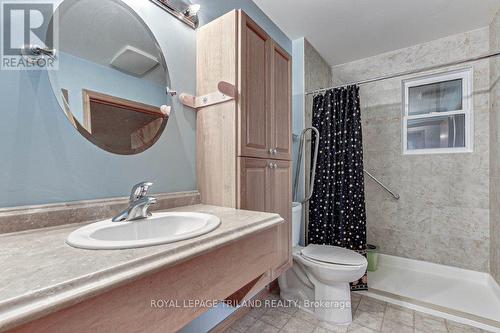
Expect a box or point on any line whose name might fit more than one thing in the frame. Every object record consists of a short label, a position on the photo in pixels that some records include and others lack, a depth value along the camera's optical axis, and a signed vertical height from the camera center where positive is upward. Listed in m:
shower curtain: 2.09 -0.10
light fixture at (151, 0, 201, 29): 1.12 +0.81
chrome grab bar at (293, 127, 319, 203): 2.21 +0.01
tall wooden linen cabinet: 1.13 +0.24
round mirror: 0.82 +0.37
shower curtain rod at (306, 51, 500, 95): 1.56 +0.74
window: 2.21 +0.54
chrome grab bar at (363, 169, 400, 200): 2.45 -0.22
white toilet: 1.49 -0.82
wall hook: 1.08 +0.36
